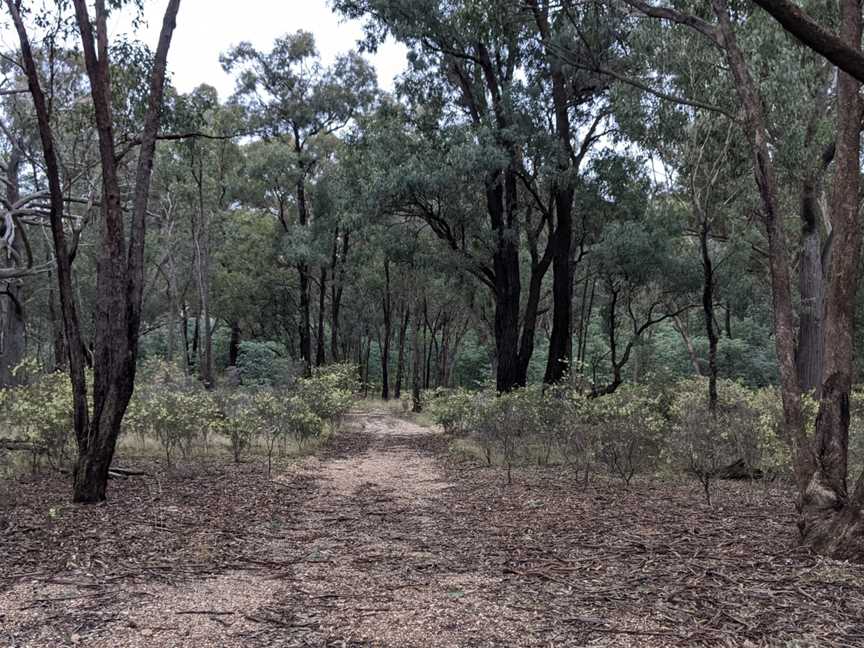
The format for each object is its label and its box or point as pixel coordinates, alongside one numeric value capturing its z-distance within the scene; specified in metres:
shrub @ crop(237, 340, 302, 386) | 25.70
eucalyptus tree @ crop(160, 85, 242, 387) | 22.91
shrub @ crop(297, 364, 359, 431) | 14.42
